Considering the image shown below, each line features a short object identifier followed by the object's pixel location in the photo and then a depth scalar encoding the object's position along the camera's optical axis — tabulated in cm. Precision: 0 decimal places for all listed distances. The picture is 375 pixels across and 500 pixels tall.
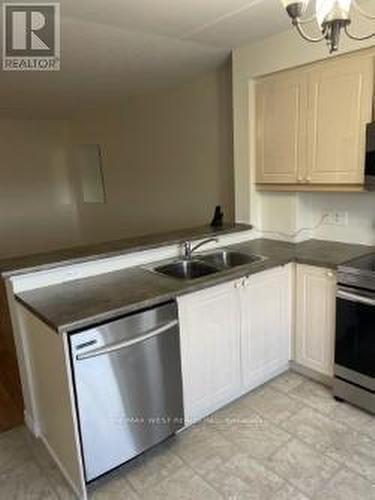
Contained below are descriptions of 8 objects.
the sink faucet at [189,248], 266
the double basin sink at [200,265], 255
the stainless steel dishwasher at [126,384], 169
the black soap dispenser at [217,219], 316
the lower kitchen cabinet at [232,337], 213
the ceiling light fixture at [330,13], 126
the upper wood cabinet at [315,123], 235
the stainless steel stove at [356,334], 218
